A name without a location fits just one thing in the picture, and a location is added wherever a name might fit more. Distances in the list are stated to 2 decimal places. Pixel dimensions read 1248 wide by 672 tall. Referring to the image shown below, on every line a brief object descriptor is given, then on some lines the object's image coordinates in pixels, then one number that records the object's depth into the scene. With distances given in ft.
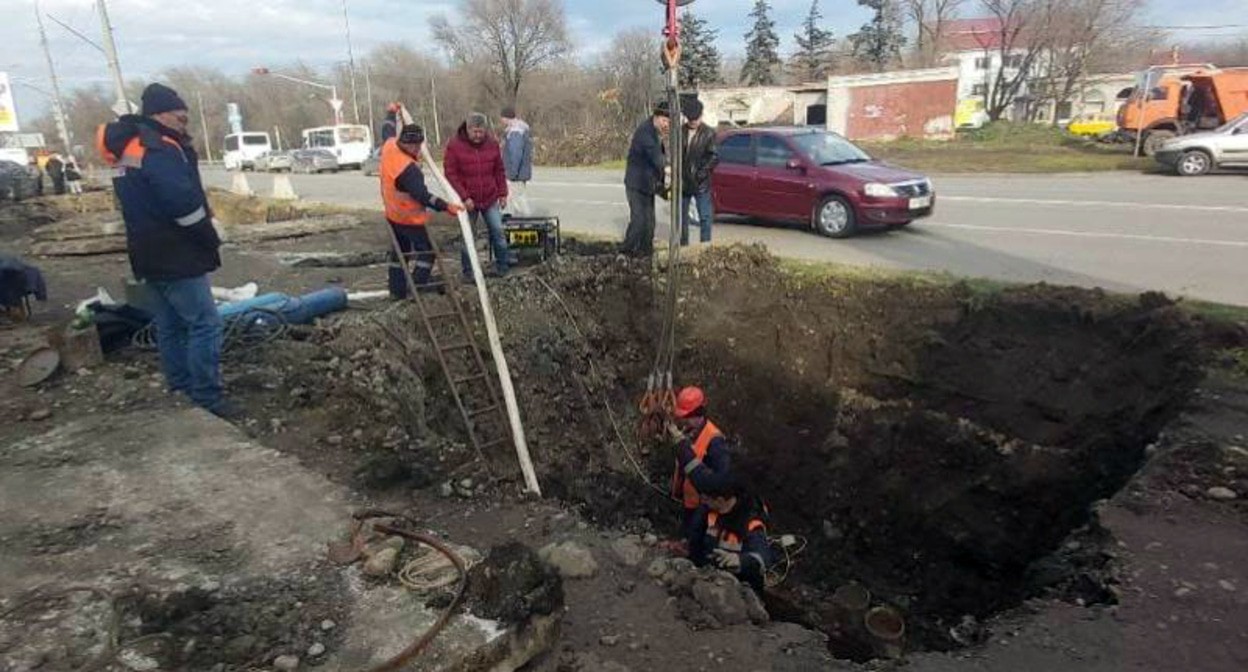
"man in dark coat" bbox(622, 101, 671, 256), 28.66
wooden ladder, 20.90
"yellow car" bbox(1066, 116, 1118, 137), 112.98
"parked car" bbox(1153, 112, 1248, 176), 58.03
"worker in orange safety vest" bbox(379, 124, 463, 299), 22.53
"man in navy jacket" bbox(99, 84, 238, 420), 15.83
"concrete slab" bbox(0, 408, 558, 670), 9.77
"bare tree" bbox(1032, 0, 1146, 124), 116.57
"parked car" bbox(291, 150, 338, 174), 113.09
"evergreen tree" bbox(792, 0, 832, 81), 163.63
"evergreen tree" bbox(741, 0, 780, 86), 158.30
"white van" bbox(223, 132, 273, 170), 132.77
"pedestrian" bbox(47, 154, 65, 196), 86.33
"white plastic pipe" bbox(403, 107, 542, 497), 18.79
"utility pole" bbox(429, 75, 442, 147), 161.21
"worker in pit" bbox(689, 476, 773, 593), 16.89
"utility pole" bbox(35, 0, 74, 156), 118.73
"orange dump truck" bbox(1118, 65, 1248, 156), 72.49
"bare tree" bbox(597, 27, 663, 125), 121.29
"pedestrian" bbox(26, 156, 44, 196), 83.66
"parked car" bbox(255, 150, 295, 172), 122.01
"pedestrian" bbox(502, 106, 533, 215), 38.17
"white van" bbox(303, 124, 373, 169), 113.91
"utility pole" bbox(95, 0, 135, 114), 63.21
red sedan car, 36.24
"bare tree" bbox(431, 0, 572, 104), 160.86
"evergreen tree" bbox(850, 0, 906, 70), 161.48
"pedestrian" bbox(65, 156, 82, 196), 82.99
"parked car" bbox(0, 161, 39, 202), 76.28
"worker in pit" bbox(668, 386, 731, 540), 17.30
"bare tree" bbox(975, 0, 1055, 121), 120.67
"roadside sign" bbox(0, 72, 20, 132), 123.34
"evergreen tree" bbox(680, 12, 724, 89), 134.92
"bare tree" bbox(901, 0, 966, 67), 155.74
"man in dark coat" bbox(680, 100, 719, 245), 29.89
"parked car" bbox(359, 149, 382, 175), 103.81
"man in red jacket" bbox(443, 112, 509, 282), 26.76
